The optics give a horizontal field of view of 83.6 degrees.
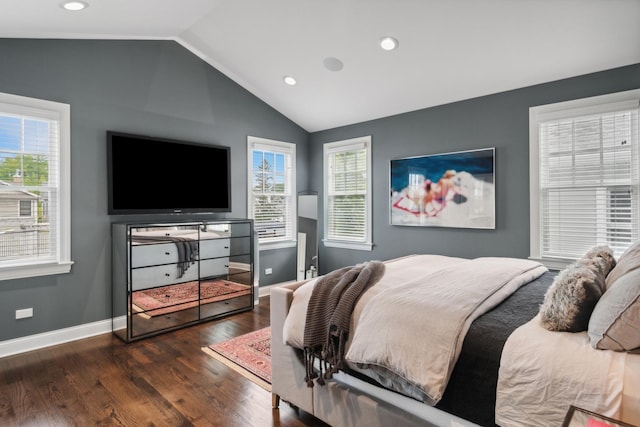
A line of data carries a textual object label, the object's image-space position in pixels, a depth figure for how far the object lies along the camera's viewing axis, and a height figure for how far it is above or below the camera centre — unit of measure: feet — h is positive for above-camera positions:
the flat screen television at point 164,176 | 12.08 +1.34
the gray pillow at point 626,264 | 4.92 -0.79
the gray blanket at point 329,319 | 5.98 -1.86
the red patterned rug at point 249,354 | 9.02 -4.07
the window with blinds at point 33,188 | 10.19 +0.74
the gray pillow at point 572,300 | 4.51 -1.18
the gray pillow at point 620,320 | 3.91 -1.24
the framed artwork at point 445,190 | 12.58 +0.78
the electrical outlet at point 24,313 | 10.39 -2.94
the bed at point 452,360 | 3.99 -1.94
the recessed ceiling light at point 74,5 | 8.58 +5.07
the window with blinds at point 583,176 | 10.13 +1.01
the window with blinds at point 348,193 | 16.31 +0.84
